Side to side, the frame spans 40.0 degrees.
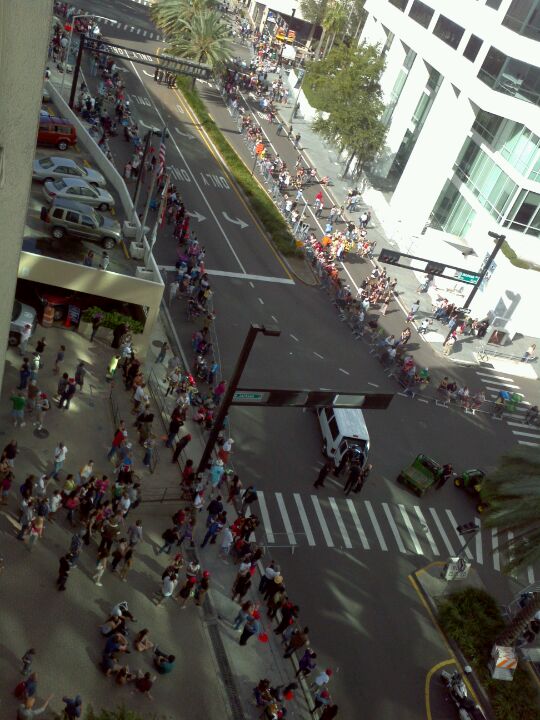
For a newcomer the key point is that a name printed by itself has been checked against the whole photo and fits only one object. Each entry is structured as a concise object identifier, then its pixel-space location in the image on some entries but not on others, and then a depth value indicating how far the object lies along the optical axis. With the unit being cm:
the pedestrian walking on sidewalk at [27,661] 1569
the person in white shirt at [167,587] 1997
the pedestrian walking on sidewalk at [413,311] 4388
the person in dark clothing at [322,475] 2769
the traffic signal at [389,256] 3777
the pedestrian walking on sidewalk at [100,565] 1948
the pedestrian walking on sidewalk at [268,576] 2192
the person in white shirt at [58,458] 2141
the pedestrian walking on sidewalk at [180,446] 2511
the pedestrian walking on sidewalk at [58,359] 2578
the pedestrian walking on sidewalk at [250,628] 2016
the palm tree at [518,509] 2217
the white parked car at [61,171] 3297
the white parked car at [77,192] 3164
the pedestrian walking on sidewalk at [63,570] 1870
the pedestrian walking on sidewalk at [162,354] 3056
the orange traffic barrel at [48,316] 2809
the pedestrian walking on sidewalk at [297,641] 2028
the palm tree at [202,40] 6328
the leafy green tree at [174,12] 6512
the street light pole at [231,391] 2176
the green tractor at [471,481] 3138
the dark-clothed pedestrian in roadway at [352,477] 2811
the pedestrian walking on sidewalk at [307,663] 2000
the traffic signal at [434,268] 4028
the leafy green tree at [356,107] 5688
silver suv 2952
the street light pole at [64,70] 4914
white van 2911
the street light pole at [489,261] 4084
